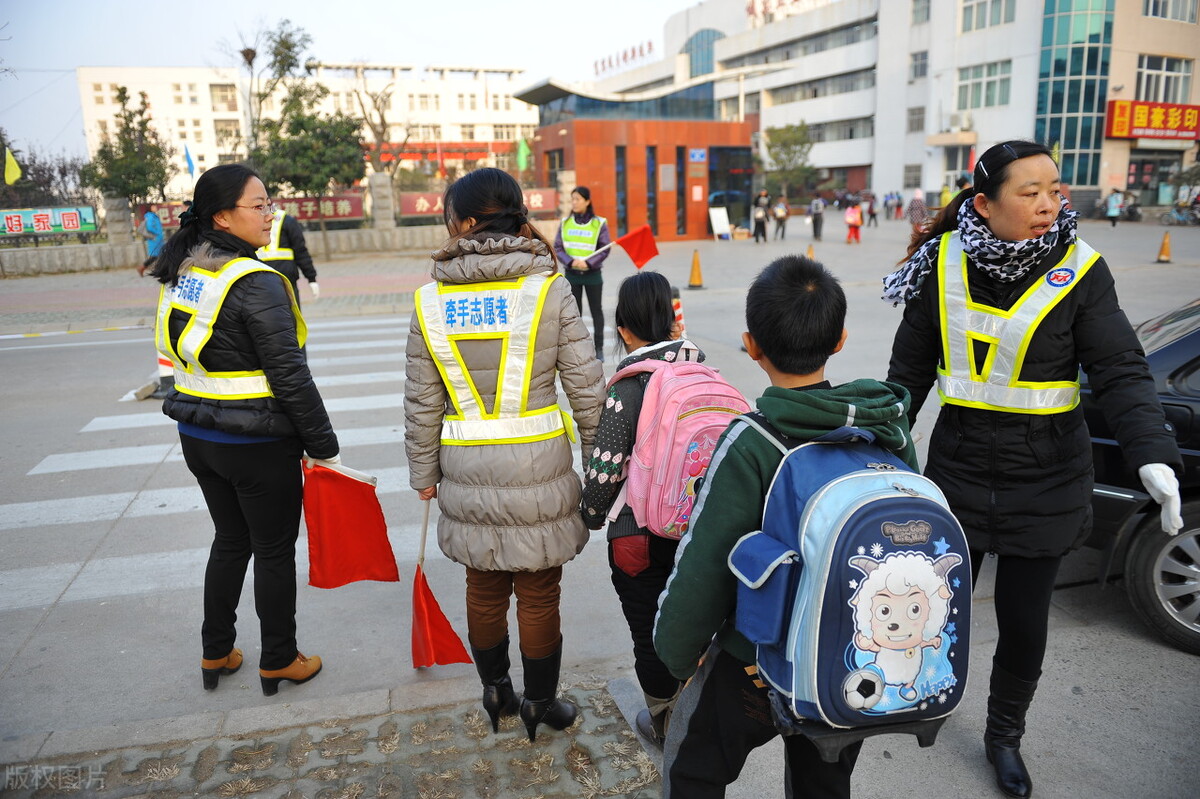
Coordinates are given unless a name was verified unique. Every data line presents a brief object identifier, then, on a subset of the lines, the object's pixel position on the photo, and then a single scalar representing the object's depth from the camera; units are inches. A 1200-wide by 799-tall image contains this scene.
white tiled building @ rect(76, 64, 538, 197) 3115.2
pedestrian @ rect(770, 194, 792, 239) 1094.4
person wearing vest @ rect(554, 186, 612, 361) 361.4
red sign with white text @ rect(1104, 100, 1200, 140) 1659.7
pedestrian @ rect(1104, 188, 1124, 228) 1283.2
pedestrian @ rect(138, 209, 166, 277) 557.0
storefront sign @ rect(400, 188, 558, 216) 1062.4
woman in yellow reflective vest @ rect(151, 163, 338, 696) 117.6
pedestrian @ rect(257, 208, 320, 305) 251.4
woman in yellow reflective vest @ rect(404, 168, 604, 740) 105.9
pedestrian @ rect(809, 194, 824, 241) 1072.1
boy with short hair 69.7
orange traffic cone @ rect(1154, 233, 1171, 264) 727.1
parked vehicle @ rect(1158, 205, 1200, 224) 1255.5
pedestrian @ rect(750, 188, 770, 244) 1064.8
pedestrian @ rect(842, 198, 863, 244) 1068.5
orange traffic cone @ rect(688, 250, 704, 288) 628.2
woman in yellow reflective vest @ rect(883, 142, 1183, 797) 97.0
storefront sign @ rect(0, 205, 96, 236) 853.8
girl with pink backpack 97.0
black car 137.4
